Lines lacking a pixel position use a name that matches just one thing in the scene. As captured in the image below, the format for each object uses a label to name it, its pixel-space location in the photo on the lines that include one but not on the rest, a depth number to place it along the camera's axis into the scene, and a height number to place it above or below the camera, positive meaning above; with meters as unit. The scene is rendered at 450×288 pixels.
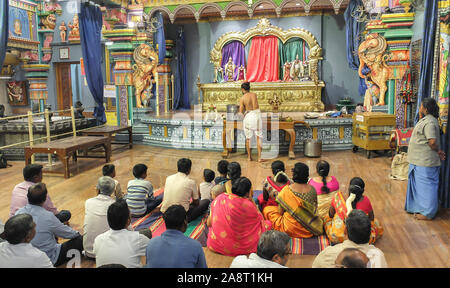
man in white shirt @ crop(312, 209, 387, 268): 2.34 -0.94
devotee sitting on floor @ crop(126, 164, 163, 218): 4.43 -1.19
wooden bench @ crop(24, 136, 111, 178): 6.60 -0.96
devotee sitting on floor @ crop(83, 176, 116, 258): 3.45 -1.14
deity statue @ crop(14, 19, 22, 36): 12.95 +2.20
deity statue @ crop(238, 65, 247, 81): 13.98 +0.70
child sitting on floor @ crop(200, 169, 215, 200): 4.68 -1.17
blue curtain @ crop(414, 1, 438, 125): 4.87 +0.53
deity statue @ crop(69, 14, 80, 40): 14.13 +2.29
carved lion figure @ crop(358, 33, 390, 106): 8.80 +0.78
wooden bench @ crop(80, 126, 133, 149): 8.29 -0.84
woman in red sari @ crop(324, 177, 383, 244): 3.60 -1.12
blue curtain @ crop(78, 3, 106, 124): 8.52 +1.08
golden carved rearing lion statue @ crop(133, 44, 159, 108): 10.57 +0.68
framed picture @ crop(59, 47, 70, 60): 14.41 +1.47
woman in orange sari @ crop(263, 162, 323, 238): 3.79 -1.16
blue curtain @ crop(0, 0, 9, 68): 5.06 +0.88
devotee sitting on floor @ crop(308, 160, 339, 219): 4.22 -1.09
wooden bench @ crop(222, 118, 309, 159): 8.22 -0.77
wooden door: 14.84 +0.29
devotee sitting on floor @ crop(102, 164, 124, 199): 4.29 -0.90
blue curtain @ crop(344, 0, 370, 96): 10.88 +1.59
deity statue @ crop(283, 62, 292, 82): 13.49 +0.75
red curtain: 13.69 +1.18
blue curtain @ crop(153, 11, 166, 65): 10.94 +1.46
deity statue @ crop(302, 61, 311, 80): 13.32 +0.81
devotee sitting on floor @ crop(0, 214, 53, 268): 2.38 -0.99
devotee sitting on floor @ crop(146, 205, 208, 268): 2.40 -0.99
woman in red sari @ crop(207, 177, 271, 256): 3.40 -1.18
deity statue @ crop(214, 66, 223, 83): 14.03 +0.63
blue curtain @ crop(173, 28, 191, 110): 14.04 +0.53
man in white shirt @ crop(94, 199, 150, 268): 2.68 -1.07
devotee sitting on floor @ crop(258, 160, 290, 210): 4.31 -1.04
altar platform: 8.88 -1.00
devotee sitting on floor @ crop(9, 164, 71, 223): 3.89 -0.99
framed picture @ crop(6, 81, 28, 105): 15.05 +0.01
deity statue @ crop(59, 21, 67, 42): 14.27 +2.28
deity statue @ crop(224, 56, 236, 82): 13.92 +0.80
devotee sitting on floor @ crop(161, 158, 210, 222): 4.23 -1.07
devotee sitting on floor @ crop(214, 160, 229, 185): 4.69 -0.95
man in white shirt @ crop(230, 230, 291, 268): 2.13 -0.91
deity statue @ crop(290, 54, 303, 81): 13.28 +0.80
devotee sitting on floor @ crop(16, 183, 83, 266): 3.21 -1.12
